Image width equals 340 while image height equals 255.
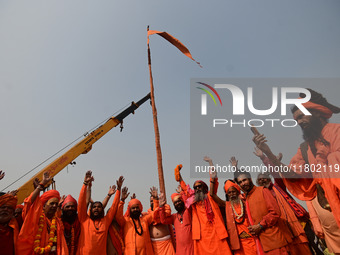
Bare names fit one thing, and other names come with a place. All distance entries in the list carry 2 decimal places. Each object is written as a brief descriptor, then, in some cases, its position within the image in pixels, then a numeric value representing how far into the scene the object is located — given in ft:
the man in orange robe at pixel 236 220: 14.82
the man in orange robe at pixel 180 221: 16.80
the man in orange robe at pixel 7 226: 12.07
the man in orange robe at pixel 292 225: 14.67
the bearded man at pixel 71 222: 15.55
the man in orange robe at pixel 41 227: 12.80
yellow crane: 31.89
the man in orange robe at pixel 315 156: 9.04
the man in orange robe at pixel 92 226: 15.66
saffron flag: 40.34
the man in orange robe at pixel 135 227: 16.87
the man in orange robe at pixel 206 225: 15.37
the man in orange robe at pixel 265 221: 13.25
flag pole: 29.28
